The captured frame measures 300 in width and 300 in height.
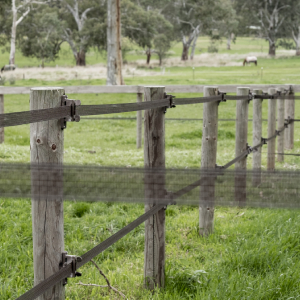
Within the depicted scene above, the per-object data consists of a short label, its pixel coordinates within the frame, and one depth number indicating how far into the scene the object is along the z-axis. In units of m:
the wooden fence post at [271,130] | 14.45
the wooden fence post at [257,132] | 13.05
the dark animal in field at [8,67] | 78.69
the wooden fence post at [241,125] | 11.23
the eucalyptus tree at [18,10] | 79.31
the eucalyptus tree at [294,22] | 95.69
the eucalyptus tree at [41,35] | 91.79
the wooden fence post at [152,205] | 6.27
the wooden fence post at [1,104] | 20.57
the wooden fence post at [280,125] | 16.55
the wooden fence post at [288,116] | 17.17
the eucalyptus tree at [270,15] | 97.19
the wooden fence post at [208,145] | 8.58
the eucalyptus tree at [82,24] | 84.62
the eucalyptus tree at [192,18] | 95.00
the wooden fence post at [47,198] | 3.89
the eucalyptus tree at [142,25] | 82.25
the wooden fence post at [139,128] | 20.19
